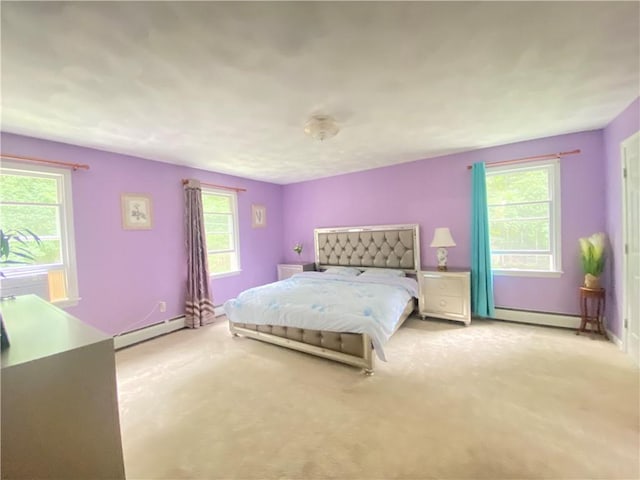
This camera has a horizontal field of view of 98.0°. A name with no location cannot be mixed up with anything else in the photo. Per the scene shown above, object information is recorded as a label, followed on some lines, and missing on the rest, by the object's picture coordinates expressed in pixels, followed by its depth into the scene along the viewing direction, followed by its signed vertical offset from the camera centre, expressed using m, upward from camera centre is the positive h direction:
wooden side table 3.12 -1.01
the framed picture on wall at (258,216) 5.39 +0.40
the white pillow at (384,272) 4.28 -0.64
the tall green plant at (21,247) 2.79 -0.01
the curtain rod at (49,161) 2.72 +0.88
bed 2.71 -0.77
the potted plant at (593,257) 3.10 -0.38
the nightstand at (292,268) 5.33 -0.64
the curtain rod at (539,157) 3.39 +0.87
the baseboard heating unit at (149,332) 3.45 -1.22
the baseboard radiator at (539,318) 3.49 -1.21
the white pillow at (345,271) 4.59 -0.64
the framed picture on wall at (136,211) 3.56 +0.39
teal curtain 3.81 -0.31
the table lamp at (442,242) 3.88 -0.18
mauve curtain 4.11 -0.37
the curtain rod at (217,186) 4.18 +0.88
